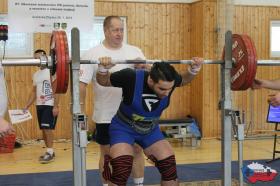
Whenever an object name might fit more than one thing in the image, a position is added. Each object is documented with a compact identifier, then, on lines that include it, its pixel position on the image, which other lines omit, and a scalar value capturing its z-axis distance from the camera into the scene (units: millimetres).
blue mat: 4918
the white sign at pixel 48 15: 4352
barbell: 2768
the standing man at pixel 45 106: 6227
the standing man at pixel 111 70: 3557
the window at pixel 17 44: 7657
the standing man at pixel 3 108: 2304
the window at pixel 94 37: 8039
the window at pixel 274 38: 8688
